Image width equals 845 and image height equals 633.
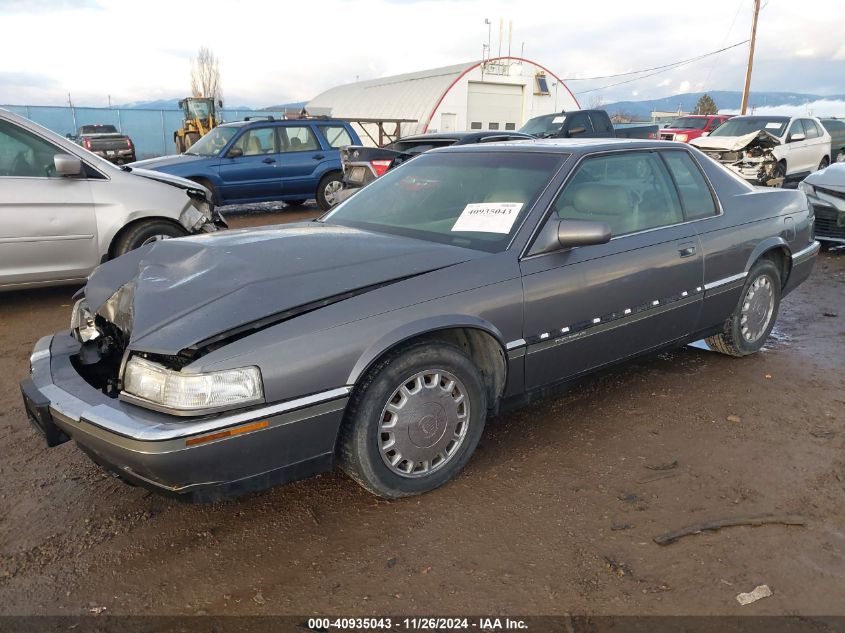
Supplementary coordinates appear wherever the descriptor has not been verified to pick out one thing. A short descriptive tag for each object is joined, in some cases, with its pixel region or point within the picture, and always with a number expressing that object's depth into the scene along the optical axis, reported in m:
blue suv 10.62
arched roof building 28.97
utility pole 30.48
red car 18.84
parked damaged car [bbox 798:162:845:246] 7.82
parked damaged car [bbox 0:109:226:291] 5.15
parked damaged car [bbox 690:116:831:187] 13.19
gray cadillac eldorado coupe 2.25
